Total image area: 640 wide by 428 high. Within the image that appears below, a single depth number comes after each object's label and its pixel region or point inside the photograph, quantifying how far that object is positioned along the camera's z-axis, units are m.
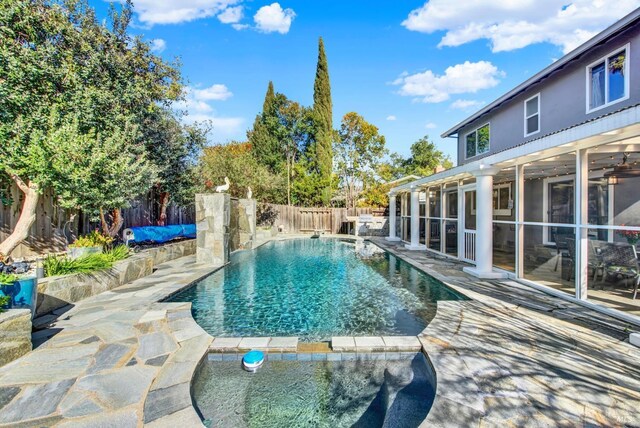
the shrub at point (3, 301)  3.11
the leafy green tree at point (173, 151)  8.89
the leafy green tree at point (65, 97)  5.32
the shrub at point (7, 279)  3.57
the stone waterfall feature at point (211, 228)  9.09
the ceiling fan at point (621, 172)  6.32
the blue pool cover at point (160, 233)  9.05
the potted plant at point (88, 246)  6.02
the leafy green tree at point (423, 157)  29.14
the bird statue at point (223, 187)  9.14
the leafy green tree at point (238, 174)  16.14
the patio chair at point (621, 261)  5.04
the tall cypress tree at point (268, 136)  26.62
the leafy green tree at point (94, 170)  5.34
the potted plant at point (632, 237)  5.29
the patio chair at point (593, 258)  5.56
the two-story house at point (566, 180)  4.84
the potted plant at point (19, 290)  3.59
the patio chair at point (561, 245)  6.73
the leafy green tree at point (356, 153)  24.78
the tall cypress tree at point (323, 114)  24.00
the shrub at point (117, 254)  6.24
